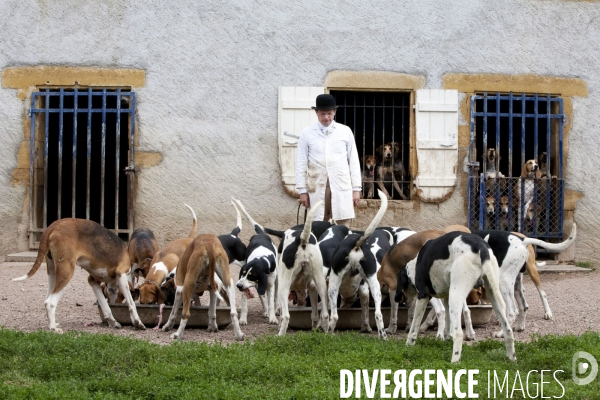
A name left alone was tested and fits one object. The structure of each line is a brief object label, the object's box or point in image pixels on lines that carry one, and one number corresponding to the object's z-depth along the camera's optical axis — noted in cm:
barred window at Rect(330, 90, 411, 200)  1384
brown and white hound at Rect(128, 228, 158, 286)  988
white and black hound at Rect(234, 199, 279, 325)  845
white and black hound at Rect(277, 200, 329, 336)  822
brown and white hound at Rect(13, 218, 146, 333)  843
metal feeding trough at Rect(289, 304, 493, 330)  855
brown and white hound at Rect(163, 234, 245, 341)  814
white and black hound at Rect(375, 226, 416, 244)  934
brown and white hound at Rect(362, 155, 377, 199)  1463
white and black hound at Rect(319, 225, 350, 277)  867
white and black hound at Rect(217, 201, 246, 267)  933
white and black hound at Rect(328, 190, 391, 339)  816
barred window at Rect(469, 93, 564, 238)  1328
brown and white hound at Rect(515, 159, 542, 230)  1348
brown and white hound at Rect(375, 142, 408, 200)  1448
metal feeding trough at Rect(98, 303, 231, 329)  867
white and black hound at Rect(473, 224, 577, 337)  835
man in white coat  997
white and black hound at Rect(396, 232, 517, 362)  681
